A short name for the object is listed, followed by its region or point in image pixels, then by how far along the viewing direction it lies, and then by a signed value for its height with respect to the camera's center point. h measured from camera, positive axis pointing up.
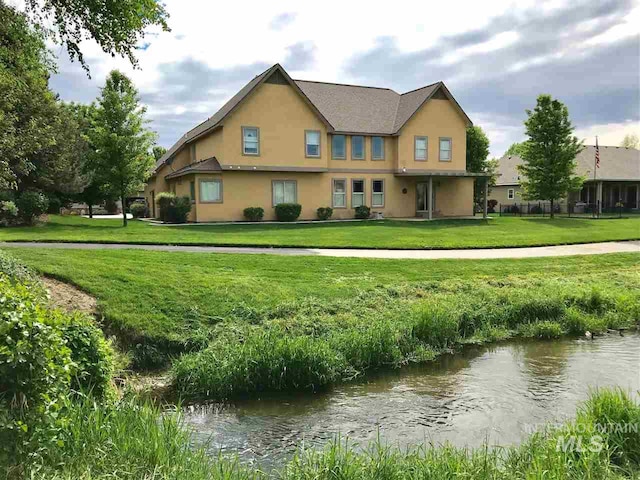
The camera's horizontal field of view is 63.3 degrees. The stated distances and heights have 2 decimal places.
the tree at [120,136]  25.16 +3.46
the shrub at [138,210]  40.66 -0.26
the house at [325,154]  28.09 +3.10
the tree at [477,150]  42.72 +4.48
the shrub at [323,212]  30.28 -0.39
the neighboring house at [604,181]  45.31 +1.98
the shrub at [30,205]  23.66 +0.09
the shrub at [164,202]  27.82 +0.24
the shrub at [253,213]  28.31 -0.39
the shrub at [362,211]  31.25 -0.38
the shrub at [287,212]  28.80 -0.35
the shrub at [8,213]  22.39 -0.24
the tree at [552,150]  35.03 +3.67
